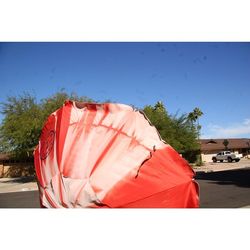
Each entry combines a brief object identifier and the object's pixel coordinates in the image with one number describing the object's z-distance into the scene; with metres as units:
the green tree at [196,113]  60.36
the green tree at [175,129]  28.27
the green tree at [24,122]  21.73
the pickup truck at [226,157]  45.62
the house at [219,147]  53.91
